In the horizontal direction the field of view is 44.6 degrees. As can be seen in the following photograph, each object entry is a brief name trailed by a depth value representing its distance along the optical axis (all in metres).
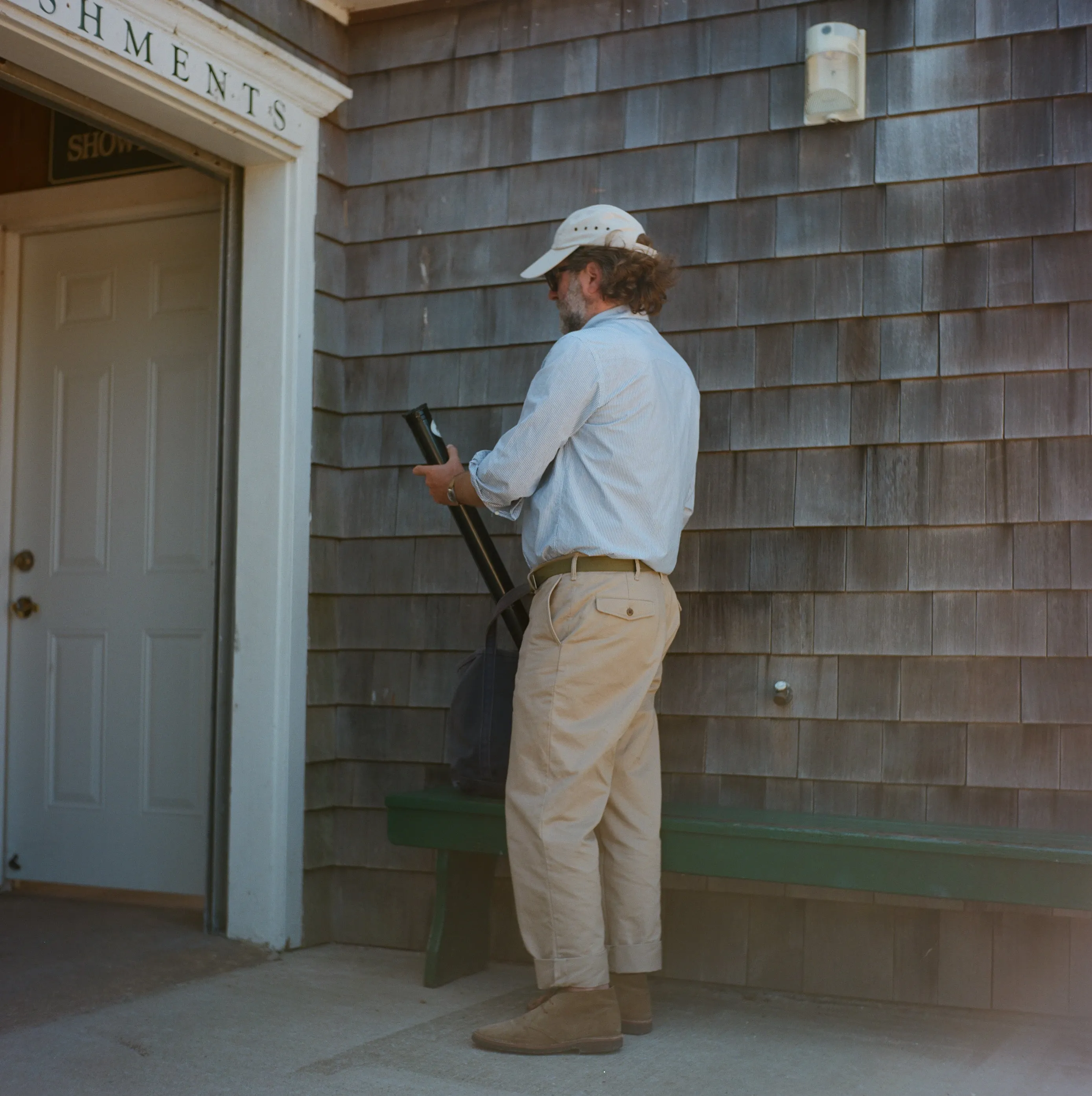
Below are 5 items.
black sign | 4.16
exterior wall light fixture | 3.17
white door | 4.13
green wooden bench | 2.68
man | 2.72
